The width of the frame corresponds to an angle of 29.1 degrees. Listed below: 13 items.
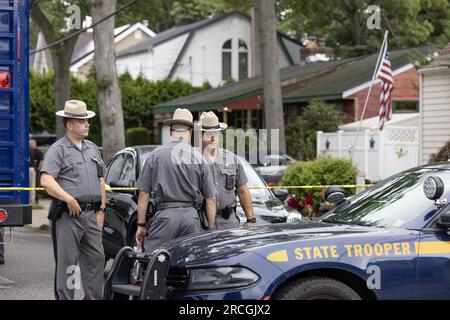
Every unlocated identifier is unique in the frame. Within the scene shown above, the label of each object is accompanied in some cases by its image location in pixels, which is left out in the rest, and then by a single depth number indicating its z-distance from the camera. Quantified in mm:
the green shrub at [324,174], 16406
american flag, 20417
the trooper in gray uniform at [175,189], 7469
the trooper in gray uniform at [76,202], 7375
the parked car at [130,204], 9812
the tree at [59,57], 27484
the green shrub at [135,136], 40250
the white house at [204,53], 45344
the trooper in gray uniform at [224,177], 8289
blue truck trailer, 8703
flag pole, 20572
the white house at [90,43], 50969
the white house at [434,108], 20734
